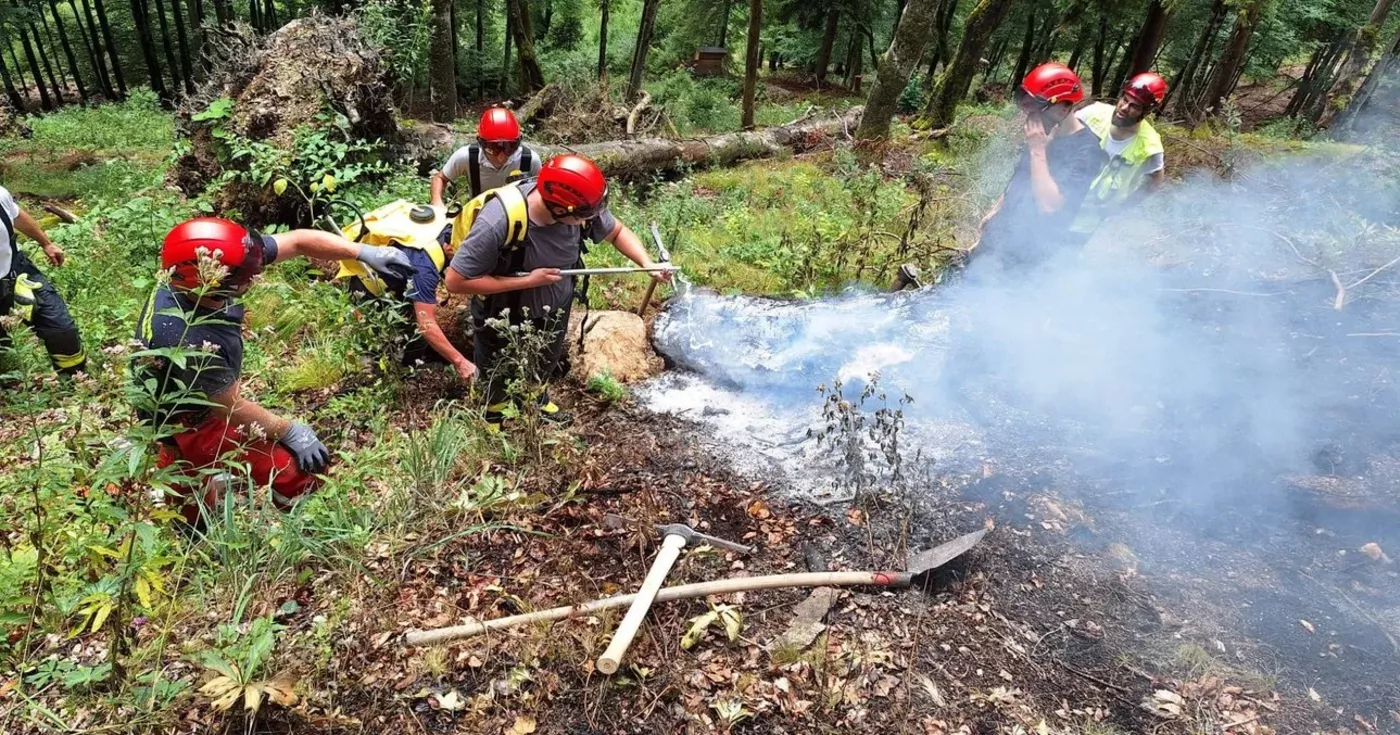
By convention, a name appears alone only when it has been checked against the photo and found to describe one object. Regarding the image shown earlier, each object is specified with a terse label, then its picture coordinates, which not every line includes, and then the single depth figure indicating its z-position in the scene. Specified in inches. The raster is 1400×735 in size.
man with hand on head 178.2
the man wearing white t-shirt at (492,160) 186.2
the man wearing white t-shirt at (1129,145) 168.6
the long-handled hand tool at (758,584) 102.5
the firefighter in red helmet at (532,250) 136.2
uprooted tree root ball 229.6
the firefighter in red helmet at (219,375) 100.4
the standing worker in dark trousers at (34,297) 156.8
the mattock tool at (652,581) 95.9
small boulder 190.9
